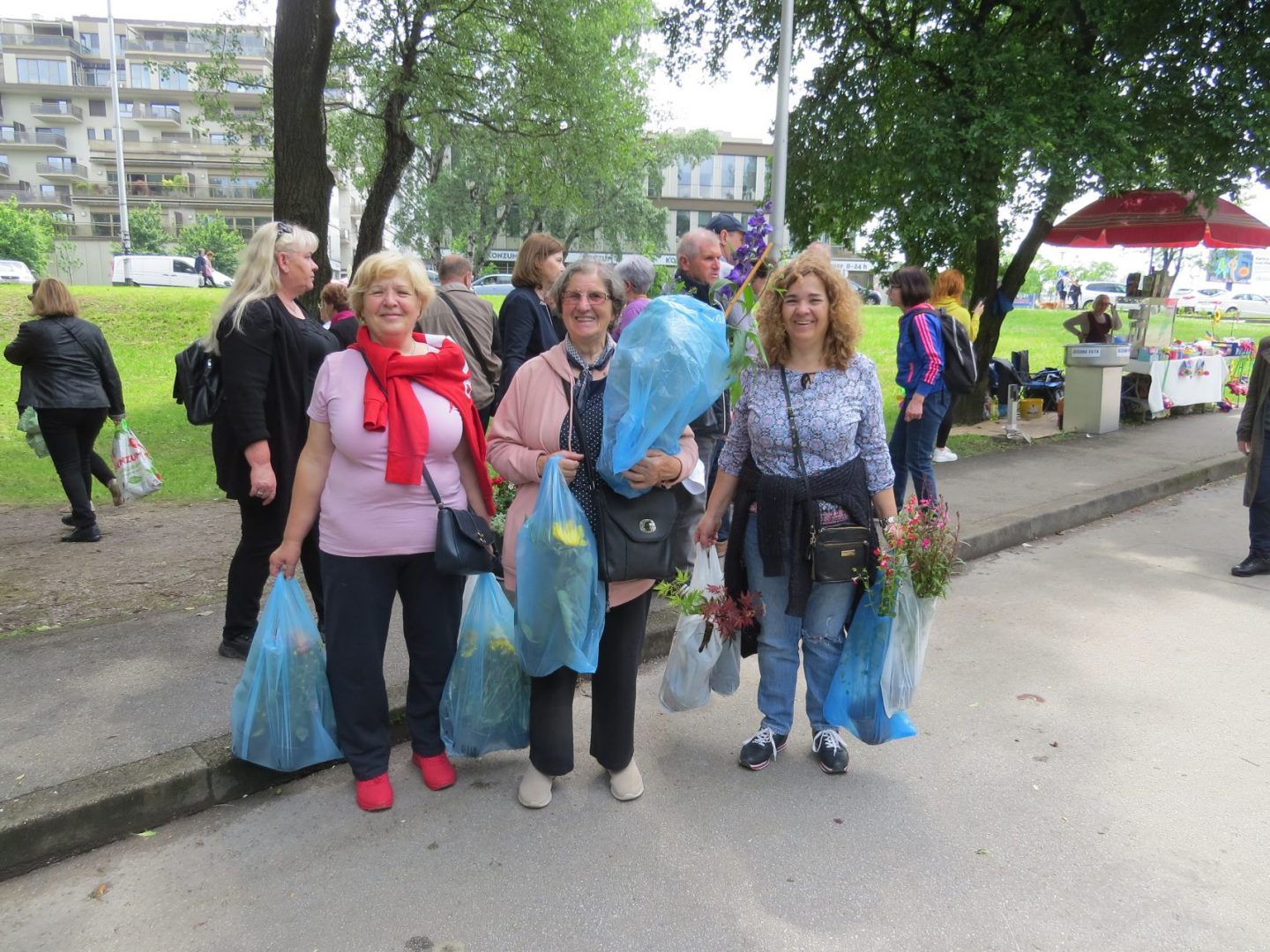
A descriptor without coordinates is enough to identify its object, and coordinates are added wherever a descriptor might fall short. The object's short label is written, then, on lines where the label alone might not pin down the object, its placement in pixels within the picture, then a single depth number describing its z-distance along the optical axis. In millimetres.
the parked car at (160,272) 37844
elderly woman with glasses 2887
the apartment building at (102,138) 63750
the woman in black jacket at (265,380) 3570
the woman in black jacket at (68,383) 6105
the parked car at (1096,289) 46781
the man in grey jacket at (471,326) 5391
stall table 12688
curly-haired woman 3141
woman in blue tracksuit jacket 6152
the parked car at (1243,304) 42075
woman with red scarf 2908
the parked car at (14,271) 37469
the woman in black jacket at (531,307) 5148
